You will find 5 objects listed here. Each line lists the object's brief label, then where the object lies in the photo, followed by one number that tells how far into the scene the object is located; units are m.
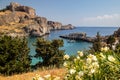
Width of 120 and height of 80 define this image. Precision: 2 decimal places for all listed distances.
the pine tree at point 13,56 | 12.25
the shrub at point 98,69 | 1.81
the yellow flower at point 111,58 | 1.79
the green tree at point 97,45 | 21.22
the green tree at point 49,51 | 15.91
